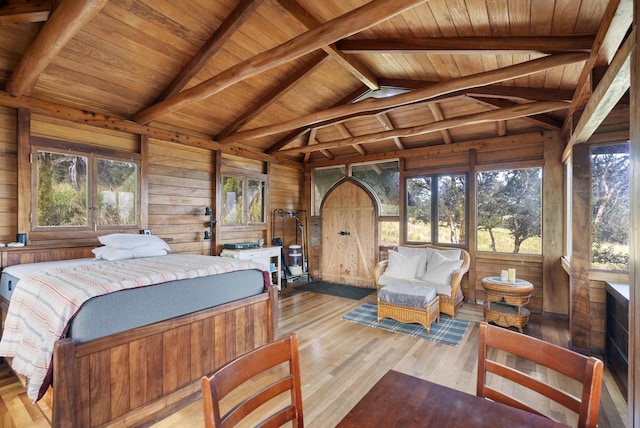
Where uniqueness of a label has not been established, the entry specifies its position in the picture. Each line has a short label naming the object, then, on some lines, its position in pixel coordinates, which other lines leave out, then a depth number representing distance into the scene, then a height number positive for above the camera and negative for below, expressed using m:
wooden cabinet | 2.54 -1.10
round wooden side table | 3.70 -1.11
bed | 1.80 -0.93
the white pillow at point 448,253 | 4.76 -0.66
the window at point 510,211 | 4.66 +0.01
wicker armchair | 4.24 -1.12
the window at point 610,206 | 2.97 +0.05
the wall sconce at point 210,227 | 5.14 -0.24
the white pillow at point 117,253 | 3.25 -0.44
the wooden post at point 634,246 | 1.34 -0.16
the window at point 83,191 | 3.46 +0.28
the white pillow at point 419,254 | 4.74 -0.68
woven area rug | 3.59 -1.48
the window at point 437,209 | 5.28 +0.06
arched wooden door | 6.30 -0.51
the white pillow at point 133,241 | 3.43 -0.33
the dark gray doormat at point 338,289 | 5.56 -1.52
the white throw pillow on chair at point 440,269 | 4.39 -0.85
